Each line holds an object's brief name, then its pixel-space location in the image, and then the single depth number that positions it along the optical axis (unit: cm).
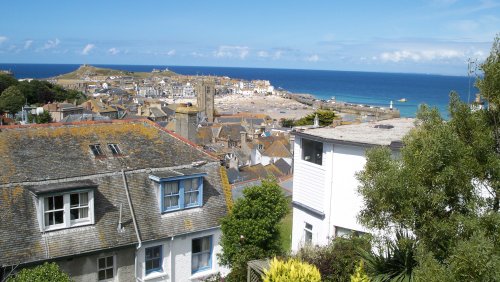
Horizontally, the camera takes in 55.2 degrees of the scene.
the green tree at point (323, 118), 6372
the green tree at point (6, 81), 10912
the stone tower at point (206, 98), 12019
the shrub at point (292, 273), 945
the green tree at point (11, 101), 8731
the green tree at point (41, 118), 6239
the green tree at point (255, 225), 1605
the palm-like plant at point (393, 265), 978
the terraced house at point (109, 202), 1548
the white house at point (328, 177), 1762
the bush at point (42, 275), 1260
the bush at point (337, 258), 1351
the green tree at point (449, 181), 714
